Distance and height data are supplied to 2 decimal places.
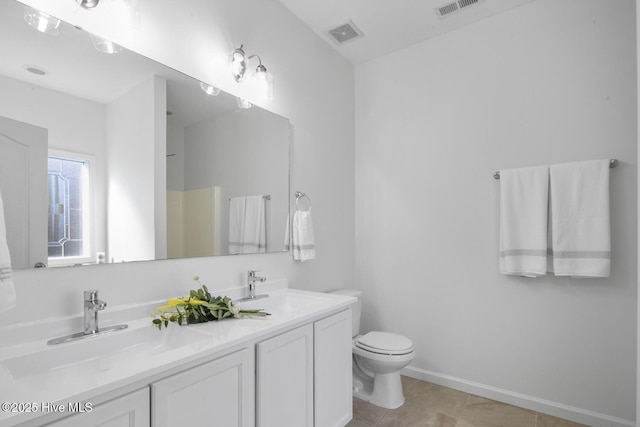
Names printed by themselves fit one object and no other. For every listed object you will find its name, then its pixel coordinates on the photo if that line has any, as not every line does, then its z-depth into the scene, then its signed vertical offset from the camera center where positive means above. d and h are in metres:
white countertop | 0.78 -0.43
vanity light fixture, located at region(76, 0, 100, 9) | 1.32 +0.85
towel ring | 2.36 +0.14
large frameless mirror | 1.17 +0.26
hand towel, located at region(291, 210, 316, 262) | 2.25 -0.14
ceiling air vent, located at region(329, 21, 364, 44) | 2.51 +1.41
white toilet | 2.13 -0.99
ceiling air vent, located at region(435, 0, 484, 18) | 2.26 +1.43
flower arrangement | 1.36 -0.40
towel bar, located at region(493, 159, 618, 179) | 1.94 +0.30
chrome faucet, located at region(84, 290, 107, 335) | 1.22 -0.33
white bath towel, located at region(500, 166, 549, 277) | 2.11 -0.03
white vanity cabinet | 1.33 -0.72
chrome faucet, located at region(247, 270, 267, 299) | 1.89 -0.36
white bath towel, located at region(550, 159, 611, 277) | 1.93 -0.03
